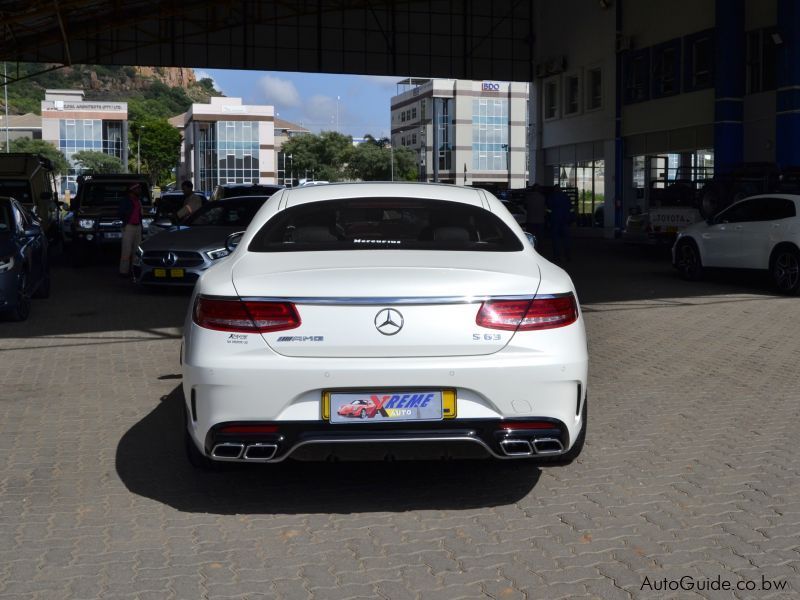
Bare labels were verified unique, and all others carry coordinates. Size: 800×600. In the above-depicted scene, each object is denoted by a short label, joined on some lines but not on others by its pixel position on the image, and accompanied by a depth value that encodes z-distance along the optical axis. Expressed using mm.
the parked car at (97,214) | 22703
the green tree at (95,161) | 135000
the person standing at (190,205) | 19562
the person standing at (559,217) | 23344
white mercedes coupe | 4742
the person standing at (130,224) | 18453
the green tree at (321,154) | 127000
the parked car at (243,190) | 22188
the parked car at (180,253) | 15836
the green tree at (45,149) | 130875
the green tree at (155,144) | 154375
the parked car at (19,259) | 12727
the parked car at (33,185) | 24125
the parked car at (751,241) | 16609
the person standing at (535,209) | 23938
